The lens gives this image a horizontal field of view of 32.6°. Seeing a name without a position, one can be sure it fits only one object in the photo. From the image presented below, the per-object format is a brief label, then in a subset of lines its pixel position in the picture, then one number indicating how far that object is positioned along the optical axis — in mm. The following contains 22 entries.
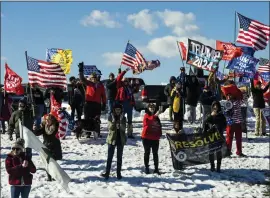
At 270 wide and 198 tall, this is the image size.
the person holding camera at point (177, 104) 16500
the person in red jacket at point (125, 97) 15430
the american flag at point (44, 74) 15969
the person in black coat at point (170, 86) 18812
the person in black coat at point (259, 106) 16859
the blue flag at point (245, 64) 17688
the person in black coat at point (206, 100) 16688
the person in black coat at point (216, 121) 11866
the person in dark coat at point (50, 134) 10648
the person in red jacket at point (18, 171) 8242
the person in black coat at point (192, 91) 19047
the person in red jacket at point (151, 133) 11195
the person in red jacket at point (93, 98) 15484
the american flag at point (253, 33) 18141
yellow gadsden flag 21797
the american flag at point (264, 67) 22897
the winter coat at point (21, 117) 12711
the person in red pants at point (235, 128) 13241
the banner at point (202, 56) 16688
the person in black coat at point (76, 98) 17423
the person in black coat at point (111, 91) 15262
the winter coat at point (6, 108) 17955
